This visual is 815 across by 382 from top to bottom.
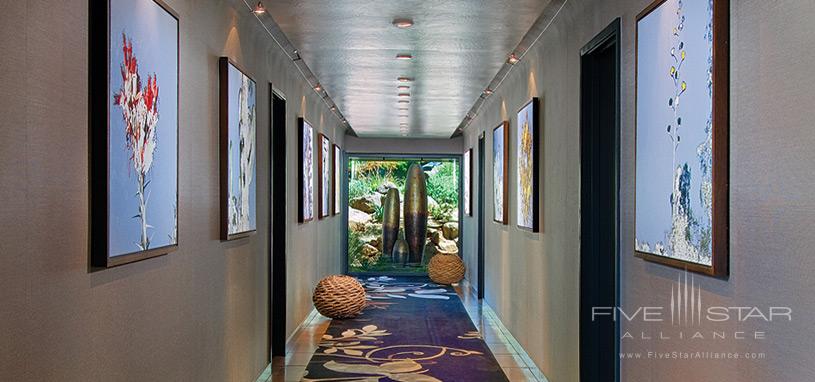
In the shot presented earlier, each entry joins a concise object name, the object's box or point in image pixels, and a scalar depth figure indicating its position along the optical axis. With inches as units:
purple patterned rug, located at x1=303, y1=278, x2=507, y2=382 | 240.8
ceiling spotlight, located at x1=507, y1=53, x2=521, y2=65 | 248.9
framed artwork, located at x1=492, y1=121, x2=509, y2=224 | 298.8
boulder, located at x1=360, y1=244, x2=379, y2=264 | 556.4
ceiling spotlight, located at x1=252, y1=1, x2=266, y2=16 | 183.5
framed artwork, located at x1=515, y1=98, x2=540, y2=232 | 232.7
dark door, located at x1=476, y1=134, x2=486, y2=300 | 420.5
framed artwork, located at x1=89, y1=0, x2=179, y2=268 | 102.3
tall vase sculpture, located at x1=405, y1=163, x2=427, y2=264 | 559.2
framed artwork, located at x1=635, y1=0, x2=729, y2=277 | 96.6
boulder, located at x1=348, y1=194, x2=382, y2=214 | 555.5
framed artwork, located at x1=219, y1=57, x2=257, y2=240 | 175.3
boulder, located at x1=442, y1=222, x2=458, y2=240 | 565.0
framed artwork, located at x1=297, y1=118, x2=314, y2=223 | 304.2
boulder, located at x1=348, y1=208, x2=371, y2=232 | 553.3
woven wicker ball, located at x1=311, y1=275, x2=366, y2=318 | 344.5
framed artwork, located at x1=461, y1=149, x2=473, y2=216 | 475.5
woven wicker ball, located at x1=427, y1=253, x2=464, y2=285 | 488.4
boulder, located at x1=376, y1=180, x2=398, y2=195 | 560.3
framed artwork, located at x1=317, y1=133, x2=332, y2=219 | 371.2
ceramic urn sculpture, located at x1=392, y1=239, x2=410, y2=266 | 562.3
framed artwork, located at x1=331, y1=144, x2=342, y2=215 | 459.8
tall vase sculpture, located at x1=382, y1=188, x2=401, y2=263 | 563.2
